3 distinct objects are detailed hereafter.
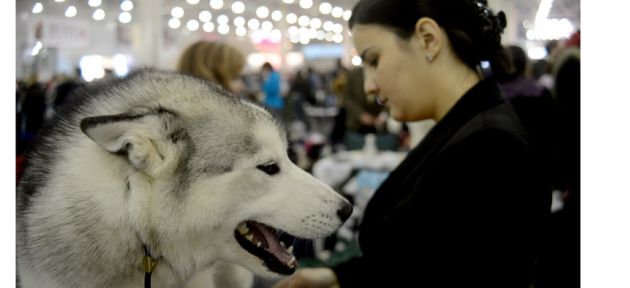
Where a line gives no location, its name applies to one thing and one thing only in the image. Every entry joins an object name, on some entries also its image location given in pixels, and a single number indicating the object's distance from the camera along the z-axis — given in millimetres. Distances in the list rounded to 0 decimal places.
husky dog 906
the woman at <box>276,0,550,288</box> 1082
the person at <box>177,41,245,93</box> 1825
